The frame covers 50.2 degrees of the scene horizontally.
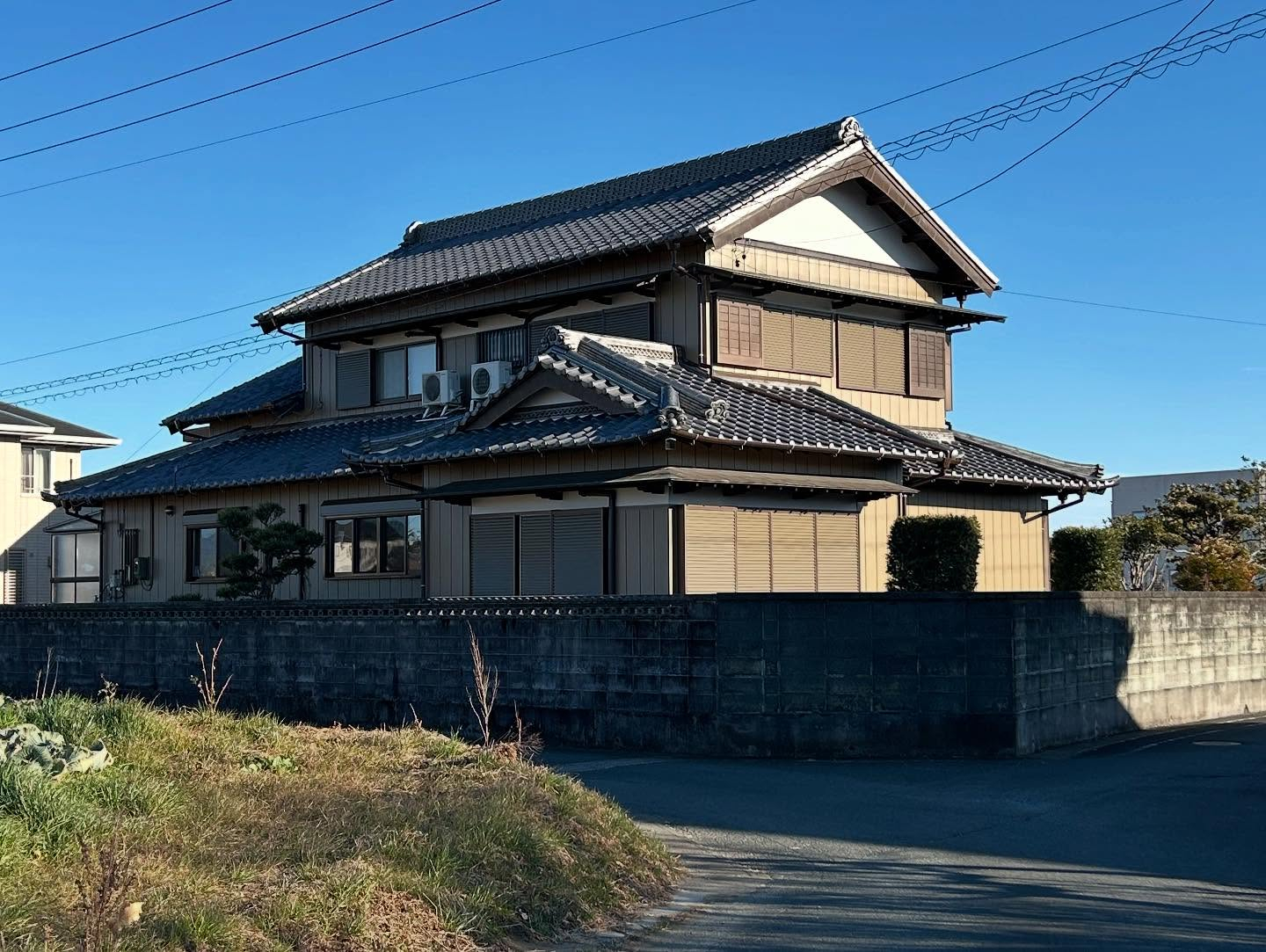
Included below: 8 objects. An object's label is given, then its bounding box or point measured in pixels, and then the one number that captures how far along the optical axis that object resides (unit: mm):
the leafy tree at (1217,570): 27109
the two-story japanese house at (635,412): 18906
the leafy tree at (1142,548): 32969
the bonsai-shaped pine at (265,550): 22688
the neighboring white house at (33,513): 39625
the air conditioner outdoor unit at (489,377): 23234
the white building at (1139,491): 52812
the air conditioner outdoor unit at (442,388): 24328
